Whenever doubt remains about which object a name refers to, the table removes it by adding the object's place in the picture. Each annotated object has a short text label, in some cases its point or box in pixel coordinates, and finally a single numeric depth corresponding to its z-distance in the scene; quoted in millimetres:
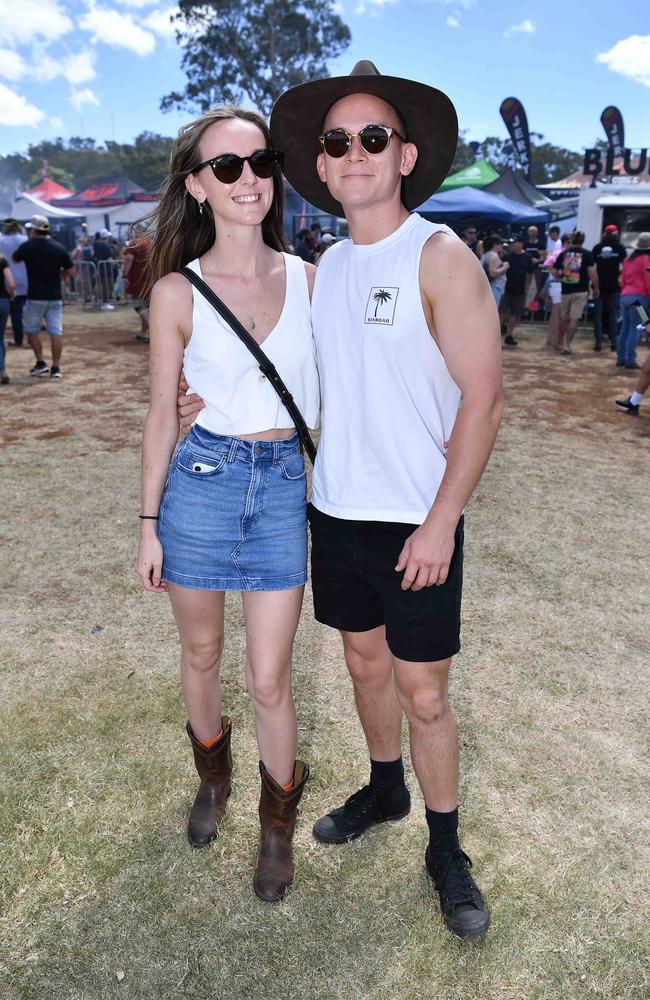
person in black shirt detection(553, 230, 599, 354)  11750
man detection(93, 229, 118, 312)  18891
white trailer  16469
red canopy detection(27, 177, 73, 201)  35250
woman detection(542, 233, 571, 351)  12781
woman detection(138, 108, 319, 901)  2086
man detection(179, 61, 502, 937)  1853
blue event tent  16875
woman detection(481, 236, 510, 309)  12469
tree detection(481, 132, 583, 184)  87375
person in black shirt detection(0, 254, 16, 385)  9898
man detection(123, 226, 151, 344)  11268
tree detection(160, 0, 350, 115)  41531
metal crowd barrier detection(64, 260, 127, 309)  19219
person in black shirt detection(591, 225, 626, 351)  12617
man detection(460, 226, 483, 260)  16953
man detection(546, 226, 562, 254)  16859
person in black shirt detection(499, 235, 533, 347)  13570
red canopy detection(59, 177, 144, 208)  30812
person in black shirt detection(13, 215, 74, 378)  9672
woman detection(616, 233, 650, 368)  10141
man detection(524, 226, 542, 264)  17691
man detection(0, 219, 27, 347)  11413
